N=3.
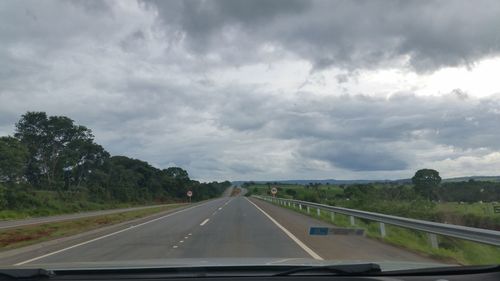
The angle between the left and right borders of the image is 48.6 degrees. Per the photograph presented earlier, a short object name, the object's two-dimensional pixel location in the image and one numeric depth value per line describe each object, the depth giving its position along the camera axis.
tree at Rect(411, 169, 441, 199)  57.19
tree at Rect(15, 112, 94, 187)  80.06
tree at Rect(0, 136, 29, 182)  62.84
